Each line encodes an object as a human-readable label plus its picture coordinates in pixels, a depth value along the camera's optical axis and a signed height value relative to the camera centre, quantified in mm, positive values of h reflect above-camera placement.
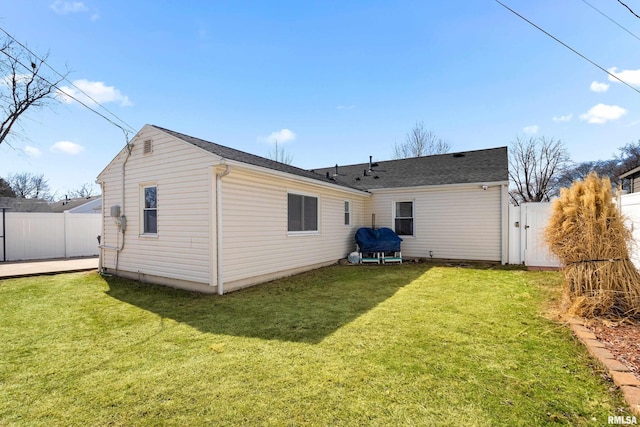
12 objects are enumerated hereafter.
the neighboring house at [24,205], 18041 +632
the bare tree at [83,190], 40375 +3287
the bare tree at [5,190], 30253 +2594
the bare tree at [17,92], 13916 +6020
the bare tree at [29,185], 36656 +3670
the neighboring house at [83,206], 19688 +582
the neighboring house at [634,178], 13738 +1672
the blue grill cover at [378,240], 10508 -958
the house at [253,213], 6340 +6
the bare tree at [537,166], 22062 +3427
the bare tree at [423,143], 25859 +6014
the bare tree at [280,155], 28219 +5485
